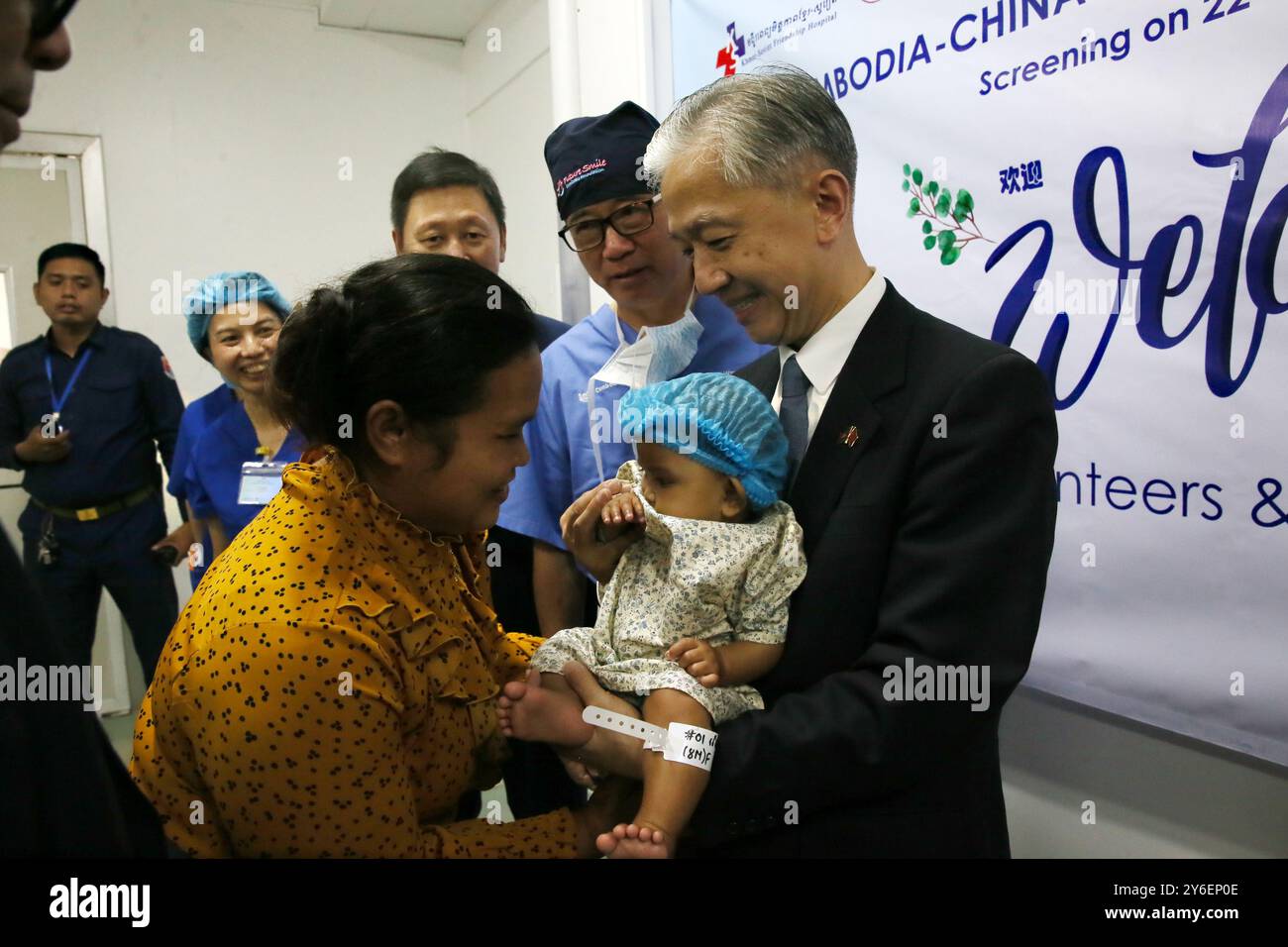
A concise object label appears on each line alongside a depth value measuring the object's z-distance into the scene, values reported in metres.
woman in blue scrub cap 2.79
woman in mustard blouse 1.03
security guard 4.03
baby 1.22
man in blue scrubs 1.85
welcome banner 1.51
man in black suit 1.12
